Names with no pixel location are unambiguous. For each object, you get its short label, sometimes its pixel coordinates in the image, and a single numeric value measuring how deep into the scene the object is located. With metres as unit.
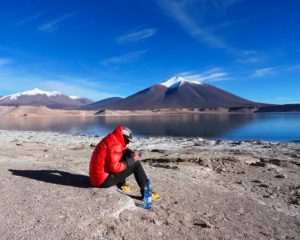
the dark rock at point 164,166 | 7.29
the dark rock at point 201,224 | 3.76
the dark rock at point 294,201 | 4.99
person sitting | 4.14
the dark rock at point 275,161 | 8.47
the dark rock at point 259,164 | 7.96
